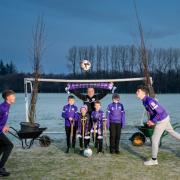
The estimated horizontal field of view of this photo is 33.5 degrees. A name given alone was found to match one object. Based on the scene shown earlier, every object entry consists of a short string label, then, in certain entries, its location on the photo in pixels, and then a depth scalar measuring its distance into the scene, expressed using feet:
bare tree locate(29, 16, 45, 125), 27.62
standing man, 24.98
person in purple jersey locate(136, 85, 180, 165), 18.81
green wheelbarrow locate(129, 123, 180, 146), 24.26
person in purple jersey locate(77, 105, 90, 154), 22.77
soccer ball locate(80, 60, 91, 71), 29.64
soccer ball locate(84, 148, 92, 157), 21.09
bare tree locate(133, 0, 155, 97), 27.35
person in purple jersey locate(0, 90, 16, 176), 16.95
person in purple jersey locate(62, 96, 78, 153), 23.39
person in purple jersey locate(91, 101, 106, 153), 22.39
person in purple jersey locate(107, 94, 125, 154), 22.43
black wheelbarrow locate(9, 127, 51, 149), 22.77
